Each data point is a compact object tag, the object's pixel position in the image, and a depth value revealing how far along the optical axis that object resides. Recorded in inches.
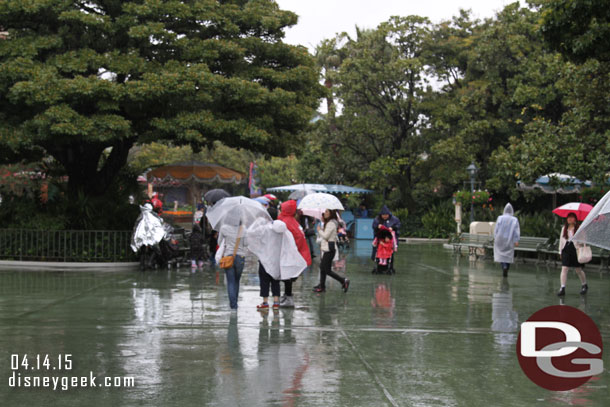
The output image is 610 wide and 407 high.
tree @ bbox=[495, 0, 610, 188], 774.5
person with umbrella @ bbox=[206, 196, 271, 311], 448.8
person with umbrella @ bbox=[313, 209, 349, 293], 547.5
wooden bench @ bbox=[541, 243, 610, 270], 743.7
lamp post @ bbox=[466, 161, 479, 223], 1189.7
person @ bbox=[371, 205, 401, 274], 705.6
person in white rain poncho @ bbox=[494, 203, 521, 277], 703.1
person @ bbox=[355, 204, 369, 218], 1563.7
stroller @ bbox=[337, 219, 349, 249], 1078.1
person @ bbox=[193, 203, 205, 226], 860.2
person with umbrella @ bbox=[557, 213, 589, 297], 551.5
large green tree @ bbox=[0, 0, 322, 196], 690.8
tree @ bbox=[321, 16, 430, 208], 1465.3
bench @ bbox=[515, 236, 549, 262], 849.5
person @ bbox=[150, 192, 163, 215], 747.4
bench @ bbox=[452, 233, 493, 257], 935.0
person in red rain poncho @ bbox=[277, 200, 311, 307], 470.6
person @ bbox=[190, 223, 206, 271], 767.1
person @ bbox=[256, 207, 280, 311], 458.3
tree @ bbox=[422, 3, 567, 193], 1334.9
